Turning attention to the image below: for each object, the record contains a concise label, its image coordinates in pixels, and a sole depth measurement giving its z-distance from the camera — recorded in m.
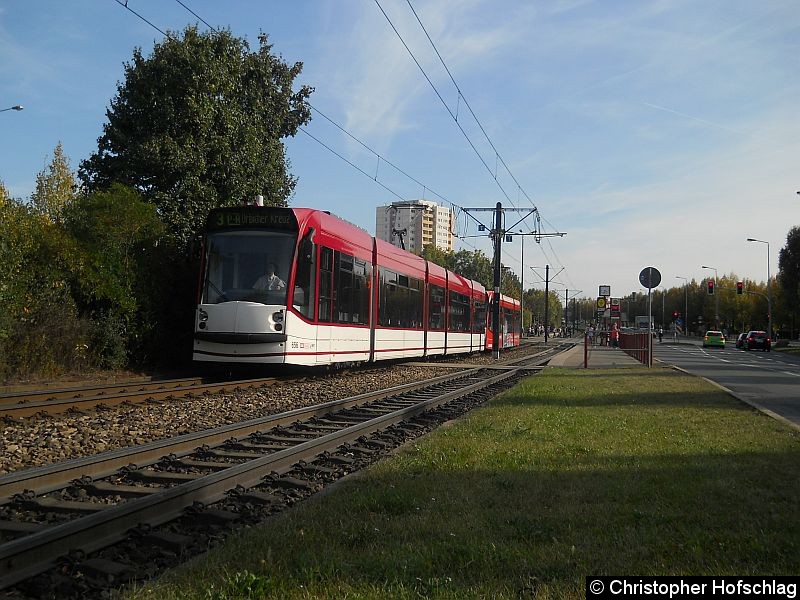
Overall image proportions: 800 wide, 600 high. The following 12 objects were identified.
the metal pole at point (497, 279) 35.75
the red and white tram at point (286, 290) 14.97
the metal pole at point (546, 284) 77.06
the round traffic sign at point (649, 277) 22.09
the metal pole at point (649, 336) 21.93
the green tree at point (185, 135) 23.00
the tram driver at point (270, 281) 15.12
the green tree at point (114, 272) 17.86
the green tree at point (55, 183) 56.31
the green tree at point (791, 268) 68.14
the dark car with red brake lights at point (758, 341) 59.50
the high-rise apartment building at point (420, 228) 178.59
